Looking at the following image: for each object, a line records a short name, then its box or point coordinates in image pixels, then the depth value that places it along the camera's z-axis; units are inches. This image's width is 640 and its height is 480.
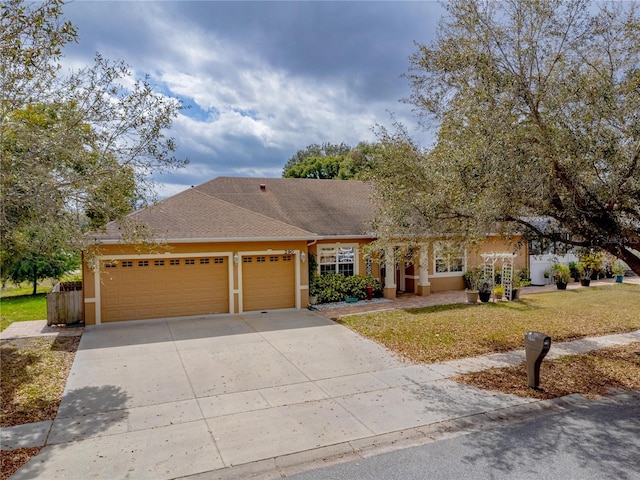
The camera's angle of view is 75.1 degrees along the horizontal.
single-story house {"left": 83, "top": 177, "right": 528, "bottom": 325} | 509.0
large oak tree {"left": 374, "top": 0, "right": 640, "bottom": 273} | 282.2
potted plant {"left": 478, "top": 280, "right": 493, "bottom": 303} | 655.1
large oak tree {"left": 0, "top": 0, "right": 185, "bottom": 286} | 236.8
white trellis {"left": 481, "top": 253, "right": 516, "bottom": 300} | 671.1
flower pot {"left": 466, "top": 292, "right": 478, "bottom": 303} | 647.8
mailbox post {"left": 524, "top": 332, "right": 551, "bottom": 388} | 285.9
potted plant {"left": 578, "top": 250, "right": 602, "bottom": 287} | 807.7
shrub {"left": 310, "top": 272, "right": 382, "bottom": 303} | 633.0
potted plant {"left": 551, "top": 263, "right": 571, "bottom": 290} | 765.3
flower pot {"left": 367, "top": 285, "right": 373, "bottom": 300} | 666.2
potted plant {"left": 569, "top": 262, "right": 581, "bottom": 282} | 858.1
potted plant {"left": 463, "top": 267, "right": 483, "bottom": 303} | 745.1
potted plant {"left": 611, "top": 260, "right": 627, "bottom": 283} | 853.2
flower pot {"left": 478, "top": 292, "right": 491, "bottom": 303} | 655.8
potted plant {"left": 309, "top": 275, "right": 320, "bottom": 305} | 620.7
